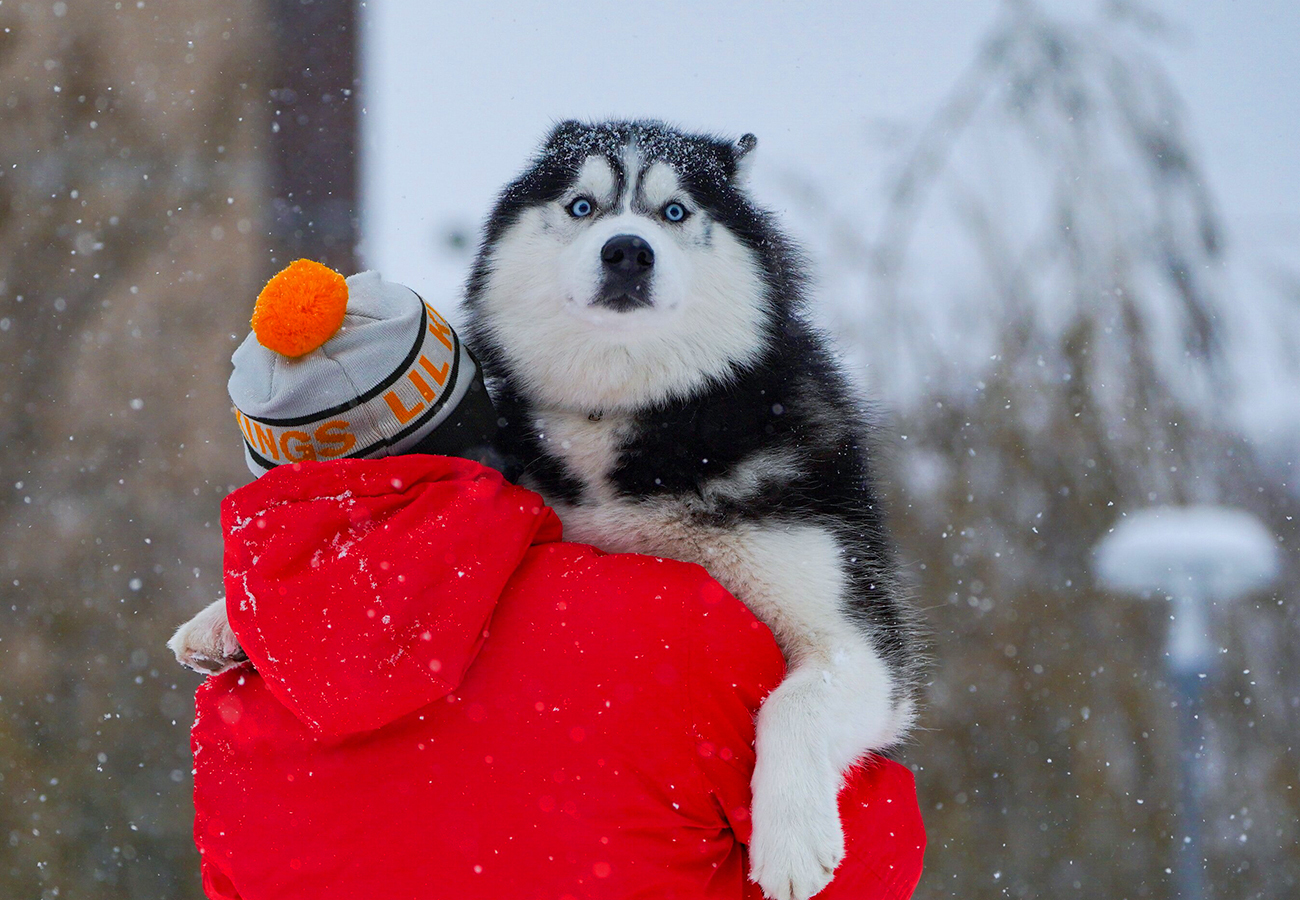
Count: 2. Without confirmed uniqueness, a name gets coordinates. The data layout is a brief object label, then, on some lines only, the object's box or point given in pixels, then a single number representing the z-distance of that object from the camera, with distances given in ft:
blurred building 33.45
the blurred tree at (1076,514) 32.40
